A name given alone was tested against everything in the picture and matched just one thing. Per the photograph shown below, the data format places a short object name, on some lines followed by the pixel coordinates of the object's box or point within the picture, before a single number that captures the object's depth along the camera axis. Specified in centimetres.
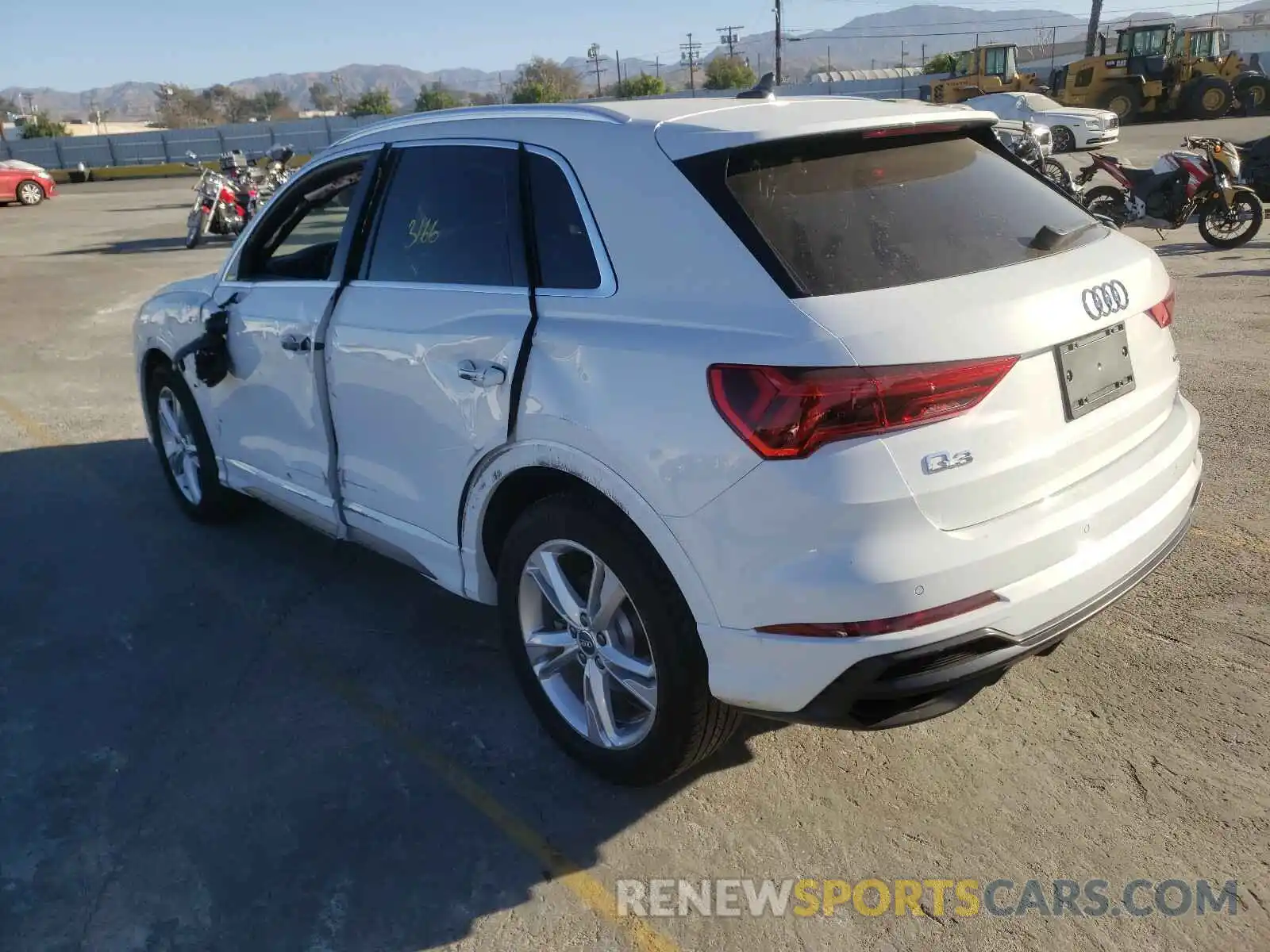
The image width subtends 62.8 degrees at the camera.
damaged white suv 237
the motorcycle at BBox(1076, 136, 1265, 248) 1151
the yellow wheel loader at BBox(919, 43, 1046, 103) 3388
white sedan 2378
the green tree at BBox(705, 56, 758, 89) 7519
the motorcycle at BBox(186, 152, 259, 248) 1730
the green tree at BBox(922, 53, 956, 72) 6451
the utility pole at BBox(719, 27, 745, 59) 9188
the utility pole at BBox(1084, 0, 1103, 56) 5409
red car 2773
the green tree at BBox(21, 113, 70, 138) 6116
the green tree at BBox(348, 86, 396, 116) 7098
